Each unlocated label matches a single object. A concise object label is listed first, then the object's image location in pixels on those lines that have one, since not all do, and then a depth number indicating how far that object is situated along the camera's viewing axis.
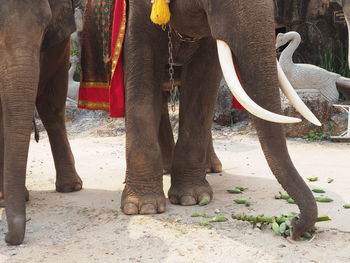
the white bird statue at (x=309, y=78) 7.57
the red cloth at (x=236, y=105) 4.33
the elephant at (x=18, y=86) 2.84
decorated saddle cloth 3.61
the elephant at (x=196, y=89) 2.70
